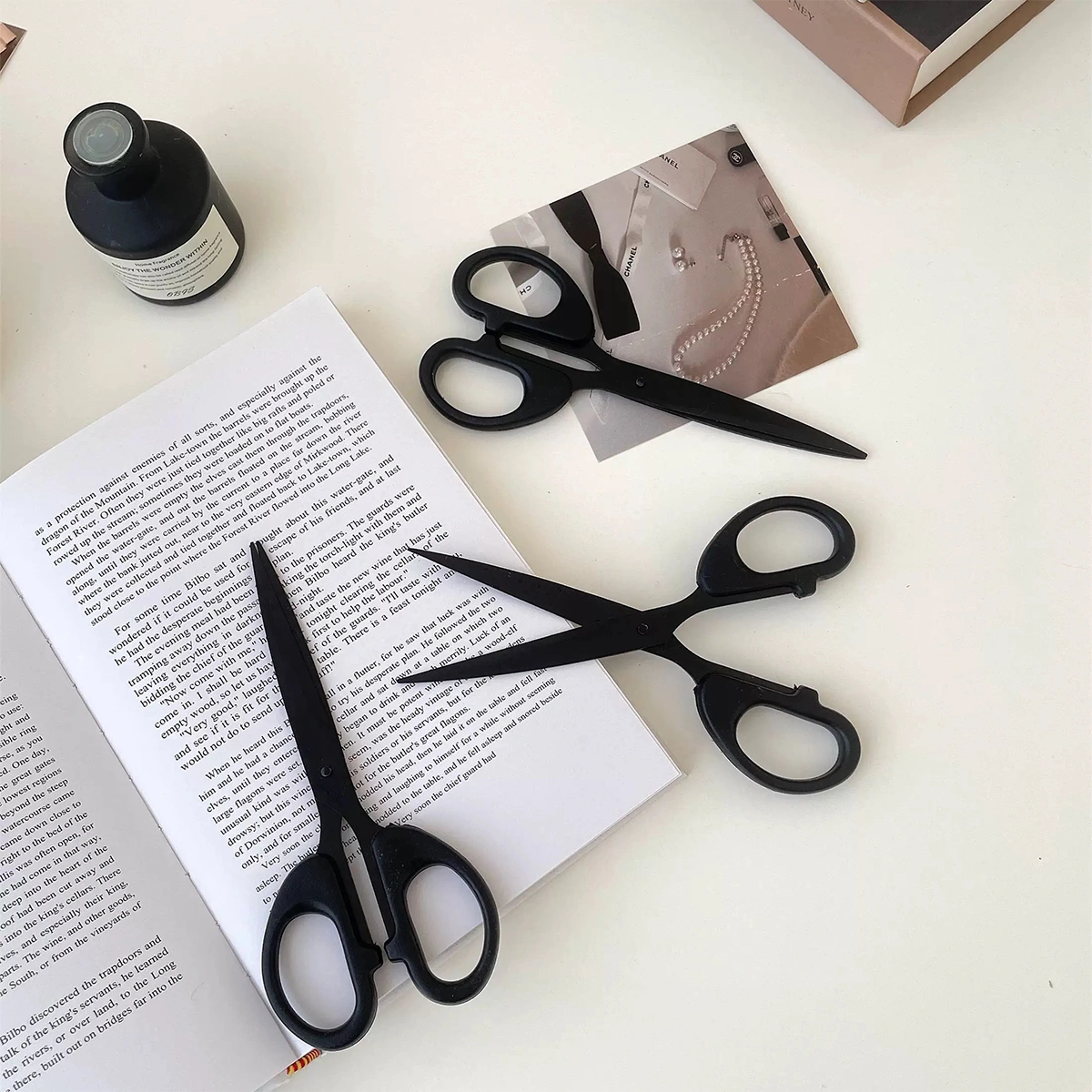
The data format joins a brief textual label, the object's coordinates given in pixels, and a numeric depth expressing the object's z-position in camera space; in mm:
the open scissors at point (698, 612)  487
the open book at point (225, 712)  467
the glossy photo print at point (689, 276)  556
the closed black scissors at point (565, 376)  535
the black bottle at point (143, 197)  468
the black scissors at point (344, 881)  445
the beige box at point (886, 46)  539
